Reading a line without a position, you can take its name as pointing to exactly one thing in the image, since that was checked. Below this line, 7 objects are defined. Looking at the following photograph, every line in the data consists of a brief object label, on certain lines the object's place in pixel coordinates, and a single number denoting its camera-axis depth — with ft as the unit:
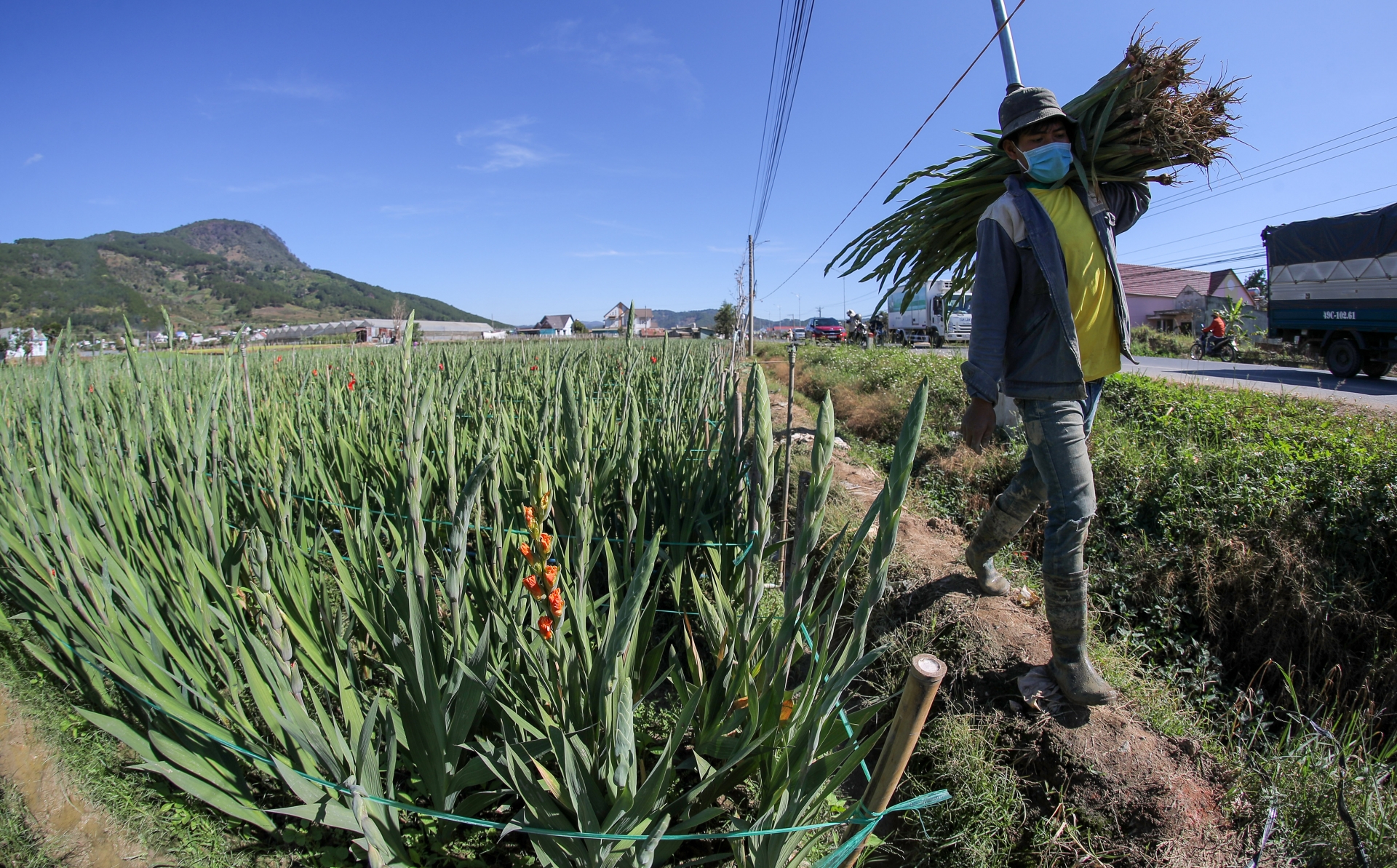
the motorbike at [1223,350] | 43.34
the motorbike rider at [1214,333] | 45.75
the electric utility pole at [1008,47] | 11.32
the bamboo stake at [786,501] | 5.71
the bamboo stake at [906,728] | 3.09
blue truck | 26.89
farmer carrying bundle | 5.47
